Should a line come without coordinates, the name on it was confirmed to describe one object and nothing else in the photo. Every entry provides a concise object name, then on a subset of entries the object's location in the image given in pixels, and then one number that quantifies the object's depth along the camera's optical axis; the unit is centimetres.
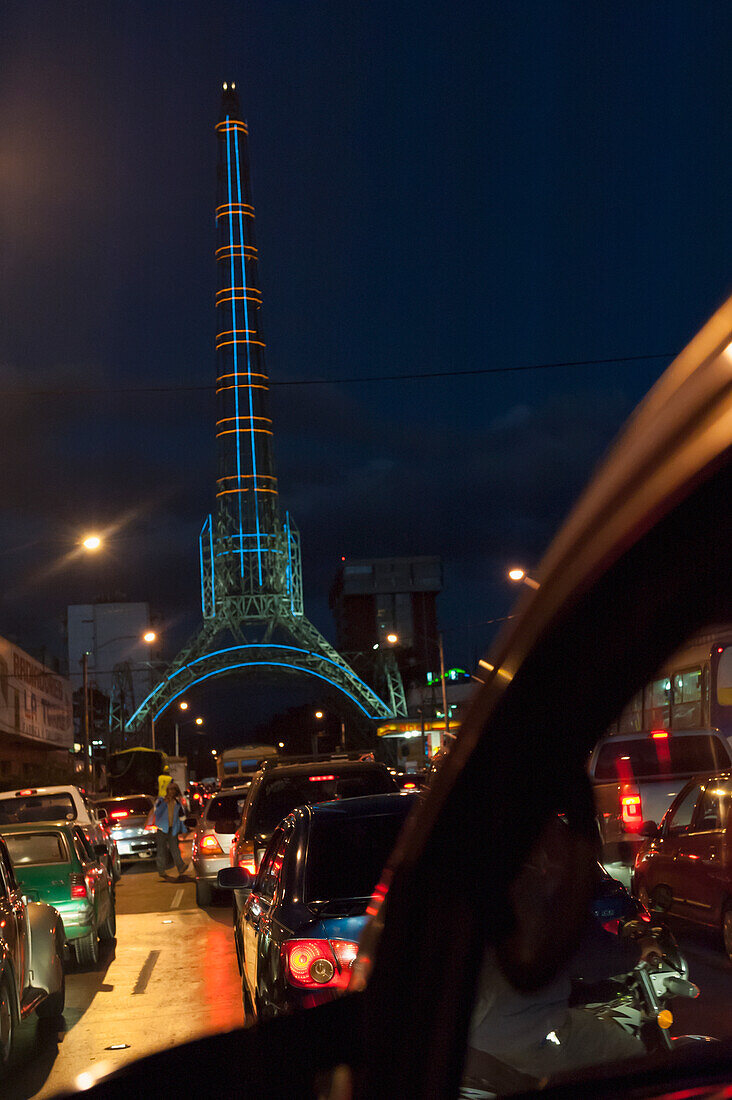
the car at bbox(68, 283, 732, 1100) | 113
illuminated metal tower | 9925
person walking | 2384
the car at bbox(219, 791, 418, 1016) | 613
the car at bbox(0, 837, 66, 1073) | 809
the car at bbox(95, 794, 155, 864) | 2845
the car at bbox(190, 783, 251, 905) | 1725
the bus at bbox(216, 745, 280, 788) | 6794
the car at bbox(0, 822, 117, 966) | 1259
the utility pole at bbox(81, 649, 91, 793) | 4912
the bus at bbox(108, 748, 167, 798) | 6288
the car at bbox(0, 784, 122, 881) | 1847
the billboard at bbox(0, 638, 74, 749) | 4681
